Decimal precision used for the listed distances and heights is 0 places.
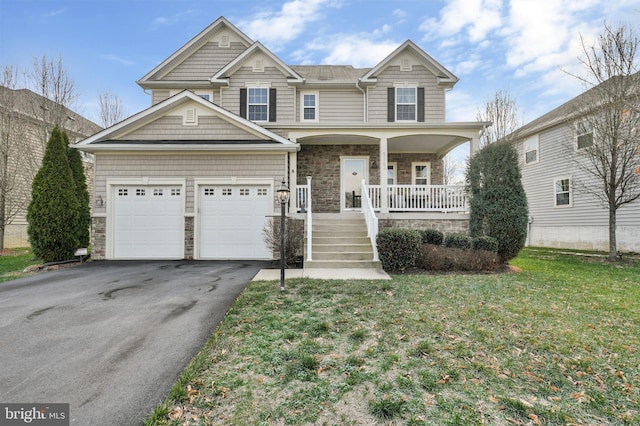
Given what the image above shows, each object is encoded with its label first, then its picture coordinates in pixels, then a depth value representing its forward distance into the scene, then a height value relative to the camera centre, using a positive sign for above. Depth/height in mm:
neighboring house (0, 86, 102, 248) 12477 +3224
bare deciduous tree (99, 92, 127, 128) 17328 +6255
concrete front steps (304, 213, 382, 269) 7598 -698
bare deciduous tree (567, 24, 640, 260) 9781 +3629
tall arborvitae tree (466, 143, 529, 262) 8016 +452
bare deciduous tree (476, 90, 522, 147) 16422 +5593
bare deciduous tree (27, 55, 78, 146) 13094 +5677
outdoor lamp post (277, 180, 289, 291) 5691 +384
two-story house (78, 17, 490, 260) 9586 +1222
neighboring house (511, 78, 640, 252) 12016 +1288
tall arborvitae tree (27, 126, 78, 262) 8539 +272
